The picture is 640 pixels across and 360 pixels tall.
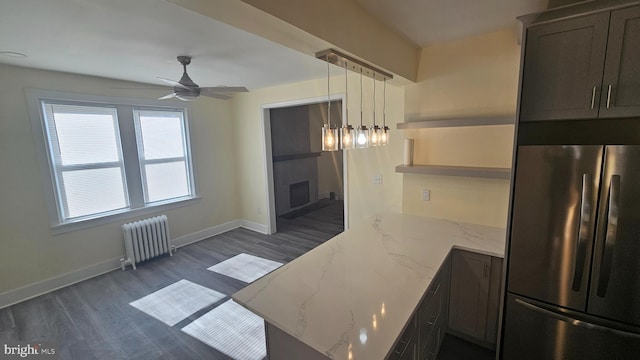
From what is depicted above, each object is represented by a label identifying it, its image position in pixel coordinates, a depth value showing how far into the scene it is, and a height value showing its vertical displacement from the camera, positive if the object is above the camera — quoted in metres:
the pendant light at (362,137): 2.03 +0.06
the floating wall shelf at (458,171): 2.19 -0.26
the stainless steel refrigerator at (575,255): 1.39 -0.67
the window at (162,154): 3.98 -0.05
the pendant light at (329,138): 1.79 +0.05
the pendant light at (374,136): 2.11 +0.07
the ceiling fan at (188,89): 2.58 +0.61
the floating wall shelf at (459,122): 2.16 +0.18
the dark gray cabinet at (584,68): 1.37 +0.40
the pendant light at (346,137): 1.87 +0.06
